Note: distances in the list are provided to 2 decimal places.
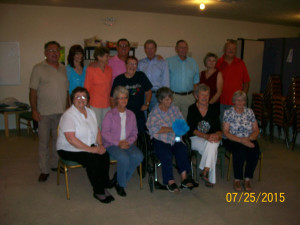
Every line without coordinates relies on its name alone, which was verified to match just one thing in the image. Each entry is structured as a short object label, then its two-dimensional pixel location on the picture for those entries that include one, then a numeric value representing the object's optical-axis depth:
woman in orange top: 3.39
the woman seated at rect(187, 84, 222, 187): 3.20
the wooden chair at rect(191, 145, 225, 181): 3.30
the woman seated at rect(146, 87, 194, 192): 3.04
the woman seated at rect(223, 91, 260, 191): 3.20
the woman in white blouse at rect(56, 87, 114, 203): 2.81
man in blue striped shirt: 3.79
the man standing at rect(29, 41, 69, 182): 3.24
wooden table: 5.38
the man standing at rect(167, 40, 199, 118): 3.92
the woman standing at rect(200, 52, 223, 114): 3.85
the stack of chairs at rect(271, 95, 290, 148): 4.98
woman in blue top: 3.51
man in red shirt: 4.12
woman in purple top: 2.99
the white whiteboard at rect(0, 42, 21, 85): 5.75
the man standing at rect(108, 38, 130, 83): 3.70
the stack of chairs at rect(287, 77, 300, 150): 4.74
